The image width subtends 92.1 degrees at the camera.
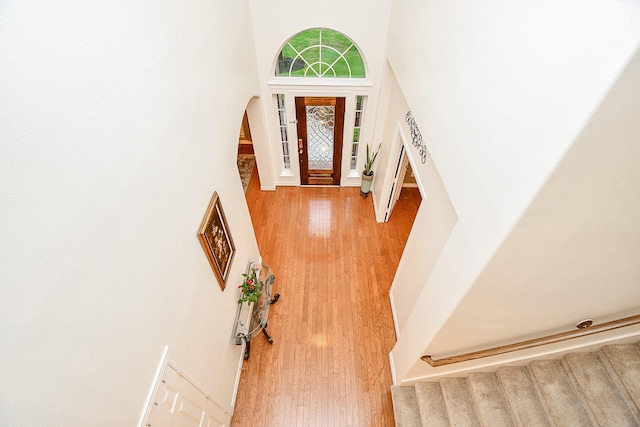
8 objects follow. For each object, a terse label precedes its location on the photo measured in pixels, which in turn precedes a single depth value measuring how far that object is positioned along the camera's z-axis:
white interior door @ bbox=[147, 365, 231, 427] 1.99
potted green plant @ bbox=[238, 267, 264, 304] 3.61
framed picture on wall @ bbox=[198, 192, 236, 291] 2.61
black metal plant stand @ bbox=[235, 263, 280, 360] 3.51
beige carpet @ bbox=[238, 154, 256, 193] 6.42
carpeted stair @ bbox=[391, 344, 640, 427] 2.37
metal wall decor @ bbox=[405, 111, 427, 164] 3.21
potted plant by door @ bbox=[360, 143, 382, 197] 5.66
